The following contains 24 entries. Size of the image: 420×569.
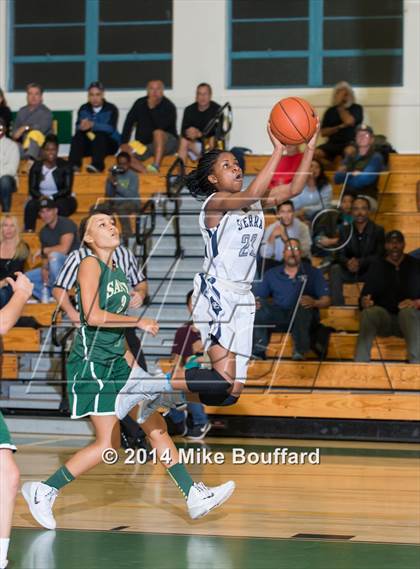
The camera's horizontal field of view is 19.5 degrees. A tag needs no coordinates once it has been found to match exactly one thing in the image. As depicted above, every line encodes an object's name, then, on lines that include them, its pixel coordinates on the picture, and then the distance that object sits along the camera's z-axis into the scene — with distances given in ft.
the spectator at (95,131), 47.80
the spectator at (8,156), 47.14
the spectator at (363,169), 40.81
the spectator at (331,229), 38.24
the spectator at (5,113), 48.42
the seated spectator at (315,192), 40.45
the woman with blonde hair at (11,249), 40.24
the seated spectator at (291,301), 35.88
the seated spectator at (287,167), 40.73
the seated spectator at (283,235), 38.24
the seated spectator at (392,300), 35.37
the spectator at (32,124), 48.62
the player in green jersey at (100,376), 20.30
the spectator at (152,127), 47.16
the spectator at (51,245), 40.32
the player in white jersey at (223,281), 20.24
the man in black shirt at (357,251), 37.63
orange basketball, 19.88
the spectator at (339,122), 44.11
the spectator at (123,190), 43.04
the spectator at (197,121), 46.19
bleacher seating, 34.55
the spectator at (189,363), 33.99
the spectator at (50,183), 43.86
